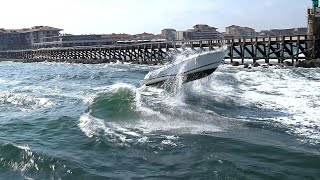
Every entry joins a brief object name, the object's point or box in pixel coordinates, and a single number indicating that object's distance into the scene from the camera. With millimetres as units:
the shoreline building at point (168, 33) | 117805
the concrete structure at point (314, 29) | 26305
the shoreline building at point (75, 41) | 89410
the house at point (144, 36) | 116865
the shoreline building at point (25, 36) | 102373
